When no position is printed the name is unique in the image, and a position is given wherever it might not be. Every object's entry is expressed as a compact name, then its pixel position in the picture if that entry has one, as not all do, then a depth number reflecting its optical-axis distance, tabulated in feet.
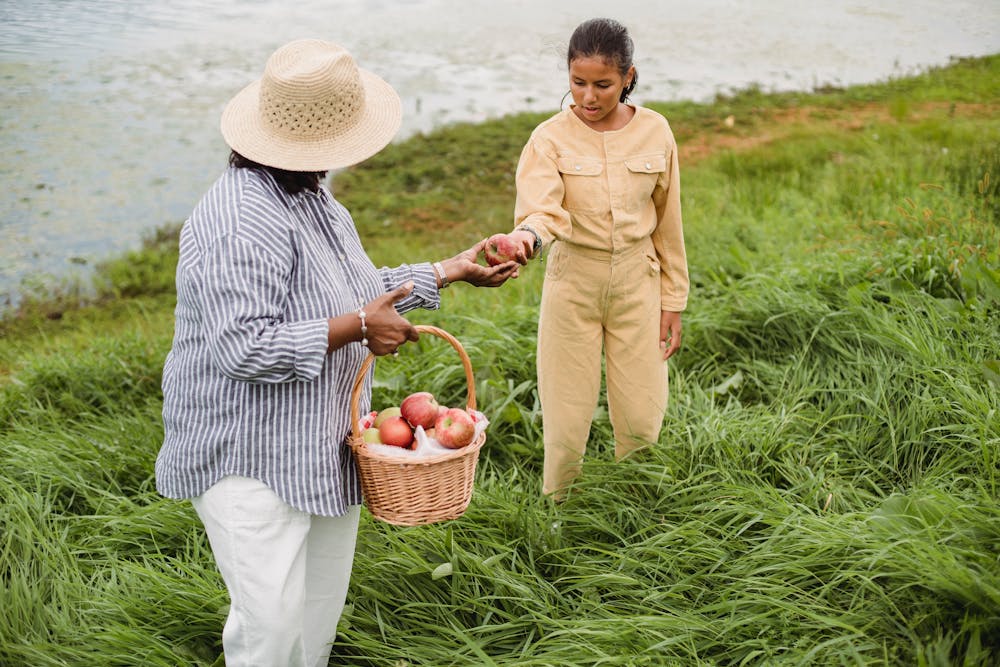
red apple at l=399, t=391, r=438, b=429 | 7.22
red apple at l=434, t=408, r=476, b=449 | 6.97
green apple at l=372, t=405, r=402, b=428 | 7.30
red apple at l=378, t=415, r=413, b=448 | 7.06
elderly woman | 6.07
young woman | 8.46
